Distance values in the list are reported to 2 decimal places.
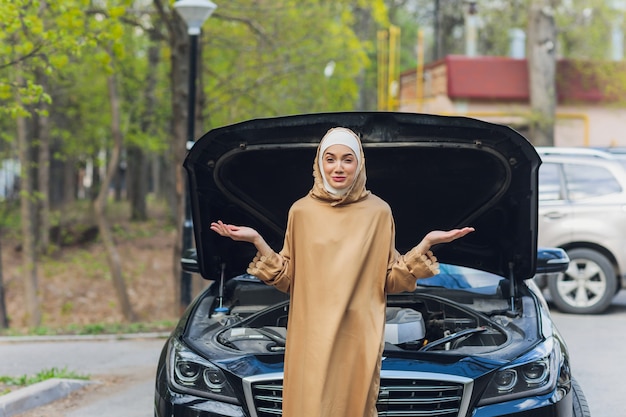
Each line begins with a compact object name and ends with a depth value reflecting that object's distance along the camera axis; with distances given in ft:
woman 13.67
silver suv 39.17
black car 15.37
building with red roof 89.25
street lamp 39.60
